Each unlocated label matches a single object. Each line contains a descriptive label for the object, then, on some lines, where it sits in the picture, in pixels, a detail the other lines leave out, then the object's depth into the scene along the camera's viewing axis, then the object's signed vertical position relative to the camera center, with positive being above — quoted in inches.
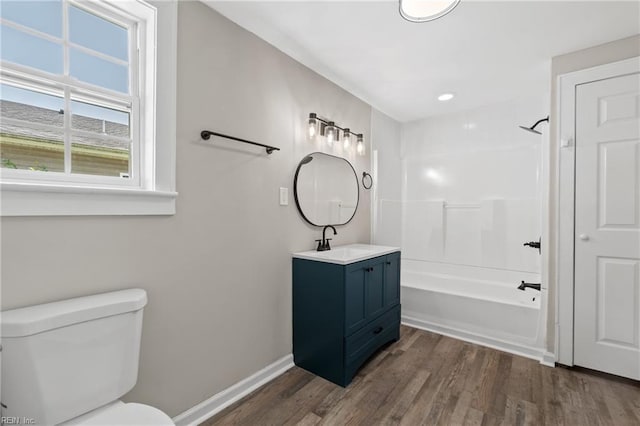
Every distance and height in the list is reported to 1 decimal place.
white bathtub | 94.3 -33.8
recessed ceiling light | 113.9 +44.4
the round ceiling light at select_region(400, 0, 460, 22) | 56.6 +39.3
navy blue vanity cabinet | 76.5 -28.7
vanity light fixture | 92.8 +26.5
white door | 77.1 -3.9
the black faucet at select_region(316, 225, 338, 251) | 93.3 -10.6
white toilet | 38.2 -21.2
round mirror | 91.0 +7.0
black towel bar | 64.5 +16.5
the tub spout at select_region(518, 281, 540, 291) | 95.0 -24.0
